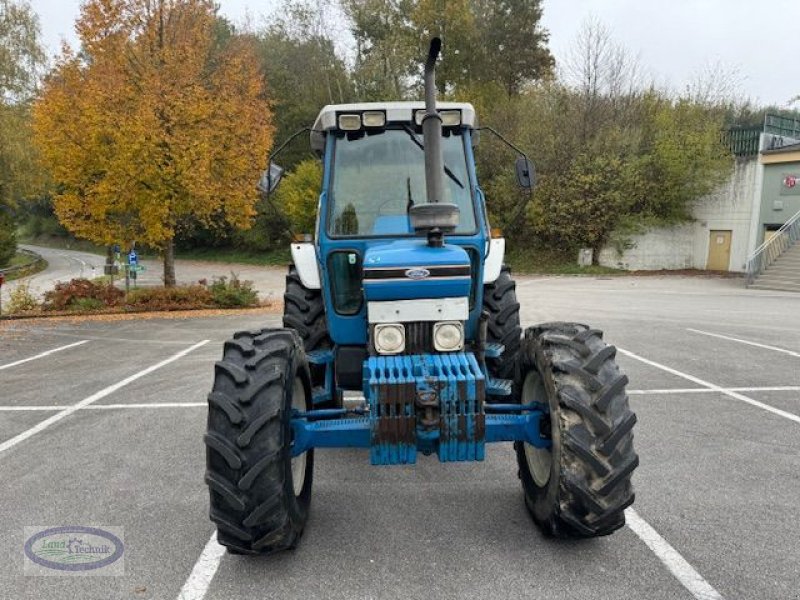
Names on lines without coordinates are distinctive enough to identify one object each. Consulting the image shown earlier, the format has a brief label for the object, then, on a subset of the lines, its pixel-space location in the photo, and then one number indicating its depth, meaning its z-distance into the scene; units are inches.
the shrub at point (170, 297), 554.6
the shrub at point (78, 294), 532.4
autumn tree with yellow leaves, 502.0
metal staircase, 772.6
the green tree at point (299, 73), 1334.9
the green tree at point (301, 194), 1021.2
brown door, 992.9
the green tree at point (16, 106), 846.2
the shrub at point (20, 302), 520.8
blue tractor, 111.3
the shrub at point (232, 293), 571.5
